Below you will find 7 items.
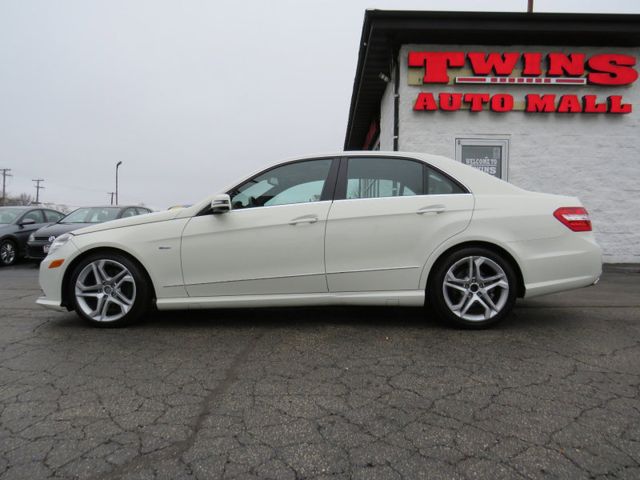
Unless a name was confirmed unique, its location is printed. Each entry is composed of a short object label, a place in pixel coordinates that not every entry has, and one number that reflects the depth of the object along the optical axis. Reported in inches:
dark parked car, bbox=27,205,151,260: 366.9
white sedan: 146.1
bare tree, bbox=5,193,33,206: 2453.2
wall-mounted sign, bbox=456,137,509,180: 343.0
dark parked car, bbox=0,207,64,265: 392.8
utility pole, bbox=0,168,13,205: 2474.3
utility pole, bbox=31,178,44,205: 2758.4
